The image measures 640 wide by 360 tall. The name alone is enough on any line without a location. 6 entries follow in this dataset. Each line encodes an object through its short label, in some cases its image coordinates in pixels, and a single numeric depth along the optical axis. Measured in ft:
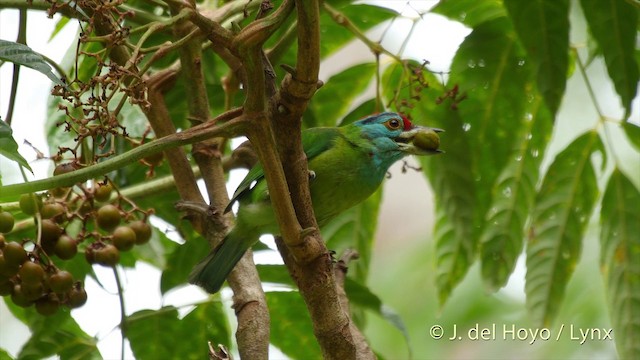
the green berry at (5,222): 15.94
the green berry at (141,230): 18.12
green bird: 18.89
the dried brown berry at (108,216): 17.66
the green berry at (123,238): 17.66
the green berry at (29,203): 16.01
